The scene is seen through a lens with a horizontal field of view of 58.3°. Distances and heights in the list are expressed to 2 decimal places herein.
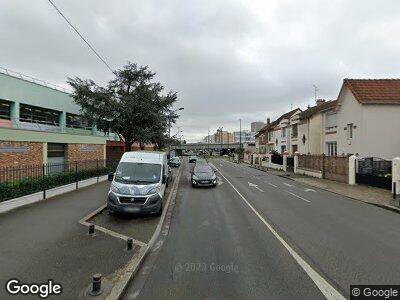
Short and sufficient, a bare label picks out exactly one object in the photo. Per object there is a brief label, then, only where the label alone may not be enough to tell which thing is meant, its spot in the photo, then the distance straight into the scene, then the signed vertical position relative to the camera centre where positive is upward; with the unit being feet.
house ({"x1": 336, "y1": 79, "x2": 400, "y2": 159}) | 92.07 +7.61
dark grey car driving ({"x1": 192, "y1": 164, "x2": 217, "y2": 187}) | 75.15 -6.10
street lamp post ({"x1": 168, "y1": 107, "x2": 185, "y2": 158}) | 112.27 +10.09
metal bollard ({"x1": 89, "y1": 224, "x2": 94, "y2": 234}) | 30.66 -6.93
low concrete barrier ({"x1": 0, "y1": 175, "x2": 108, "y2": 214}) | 40.29 -6.55
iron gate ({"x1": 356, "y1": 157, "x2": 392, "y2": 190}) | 71.56 -4.60
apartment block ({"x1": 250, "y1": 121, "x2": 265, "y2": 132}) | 543.72 +37.77
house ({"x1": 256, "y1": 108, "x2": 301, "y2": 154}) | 166.56 +7.17
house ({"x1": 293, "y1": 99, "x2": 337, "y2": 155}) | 116.67 +7.32
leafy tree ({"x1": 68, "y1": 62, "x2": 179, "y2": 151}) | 99.96 +12.32
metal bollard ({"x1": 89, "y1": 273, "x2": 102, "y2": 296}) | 18.11 -6.98
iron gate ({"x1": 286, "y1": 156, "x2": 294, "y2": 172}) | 137.57 -5.22
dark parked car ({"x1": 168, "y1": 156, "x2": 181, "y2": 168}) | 164.26 -6.25
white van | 39.22 -4.15
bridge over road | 421.10 +3.60
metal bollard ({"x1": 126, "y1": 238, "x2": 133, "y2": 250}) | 26.25 -7.02
